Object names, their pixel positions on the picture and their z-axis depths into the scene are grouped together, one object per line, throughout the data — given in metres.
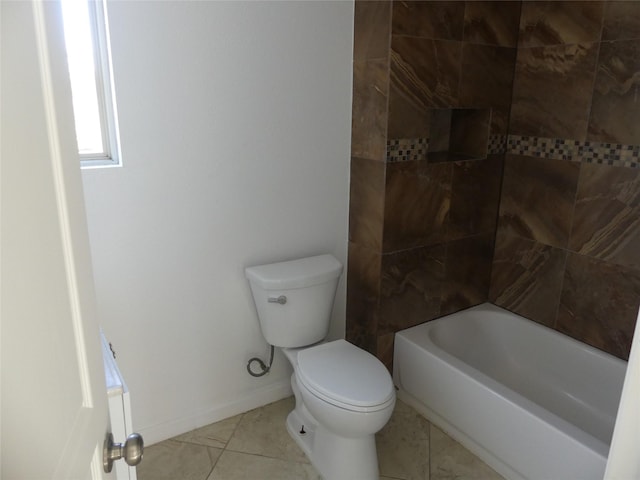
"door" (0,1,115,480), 0.52
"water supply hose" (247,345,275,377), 2.42
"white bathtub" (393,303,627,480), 1.86
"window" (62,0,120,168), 1.79
